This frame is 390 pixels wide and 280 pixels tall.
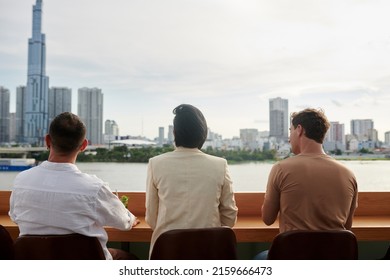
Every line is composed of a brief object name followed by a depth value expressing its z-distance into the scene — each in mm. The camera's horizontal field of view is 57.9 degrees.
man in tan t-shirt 1732
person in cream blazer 1705
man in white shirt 1549
